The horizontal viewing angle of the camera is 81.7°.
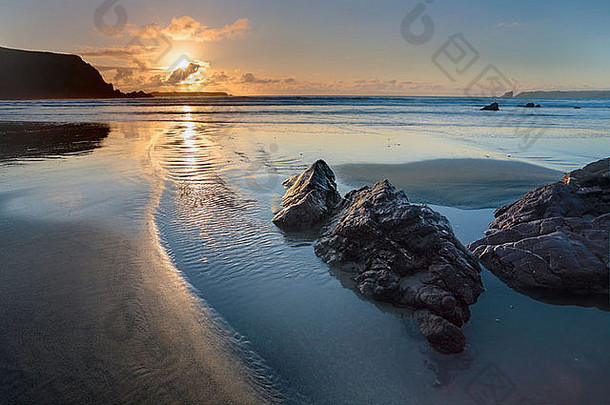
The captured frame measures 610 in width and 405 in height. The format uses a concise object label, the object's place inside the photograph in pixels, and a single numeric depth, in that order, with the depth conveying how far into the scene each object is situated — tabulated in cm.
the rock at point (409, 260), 329
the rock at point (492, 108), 3970
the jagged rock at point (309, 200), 566
